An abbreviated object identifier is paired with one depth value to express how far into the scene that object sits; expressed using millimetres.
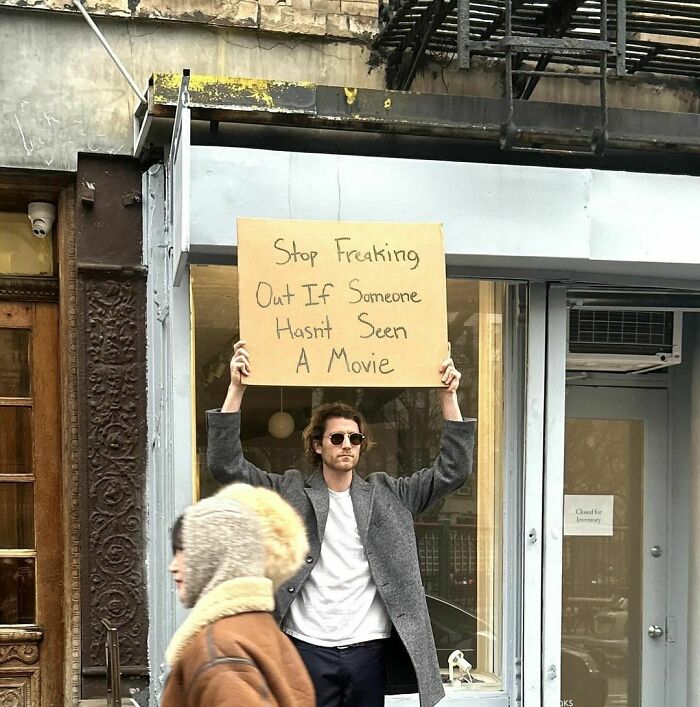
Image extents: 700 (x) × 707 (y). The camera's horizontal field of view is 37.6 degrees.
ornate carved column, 5242
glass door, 6020
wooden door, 5477
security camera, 5445
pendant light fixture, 5199
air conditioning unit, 5770
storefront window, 5352
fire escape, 4730
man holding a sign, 3926
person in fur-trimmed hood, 2465
